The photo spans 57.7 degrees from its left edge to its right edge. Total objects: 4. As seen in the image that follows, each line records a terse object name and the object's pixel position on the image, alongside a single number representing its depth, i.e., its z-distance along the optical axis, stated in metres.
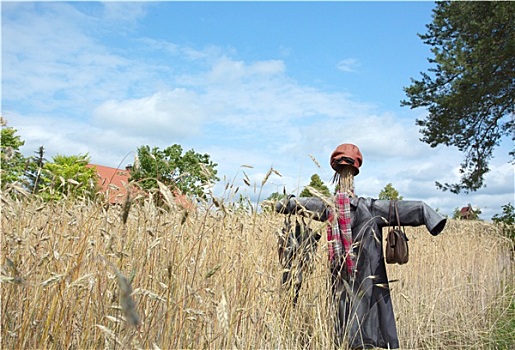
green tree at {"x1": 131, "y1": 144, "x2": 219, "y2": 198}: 18.63
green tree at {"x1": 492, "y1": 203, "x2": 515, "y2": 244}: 9.75
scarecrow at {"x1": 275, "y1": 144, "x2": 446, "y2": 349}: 3.29
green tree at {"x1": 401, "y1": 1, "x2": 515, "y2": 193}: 11.20
